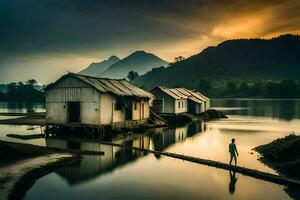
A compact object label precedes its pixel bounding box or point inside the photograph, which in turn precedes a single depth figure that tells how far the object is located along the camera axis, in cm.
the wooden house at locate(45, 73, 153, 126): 4306
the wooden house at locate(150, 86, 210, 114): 6581
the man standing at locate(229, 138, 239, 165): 2569
